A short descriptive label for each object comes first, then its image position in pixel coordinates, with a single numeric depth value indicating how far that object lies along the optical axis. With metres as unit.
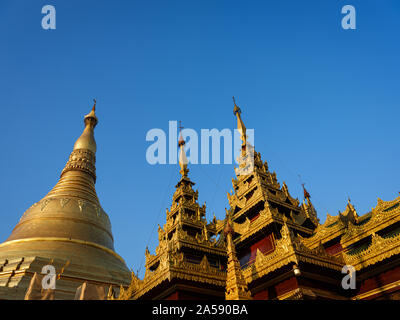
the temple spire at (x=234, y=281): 10.11
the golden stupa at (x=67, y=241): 24.09
